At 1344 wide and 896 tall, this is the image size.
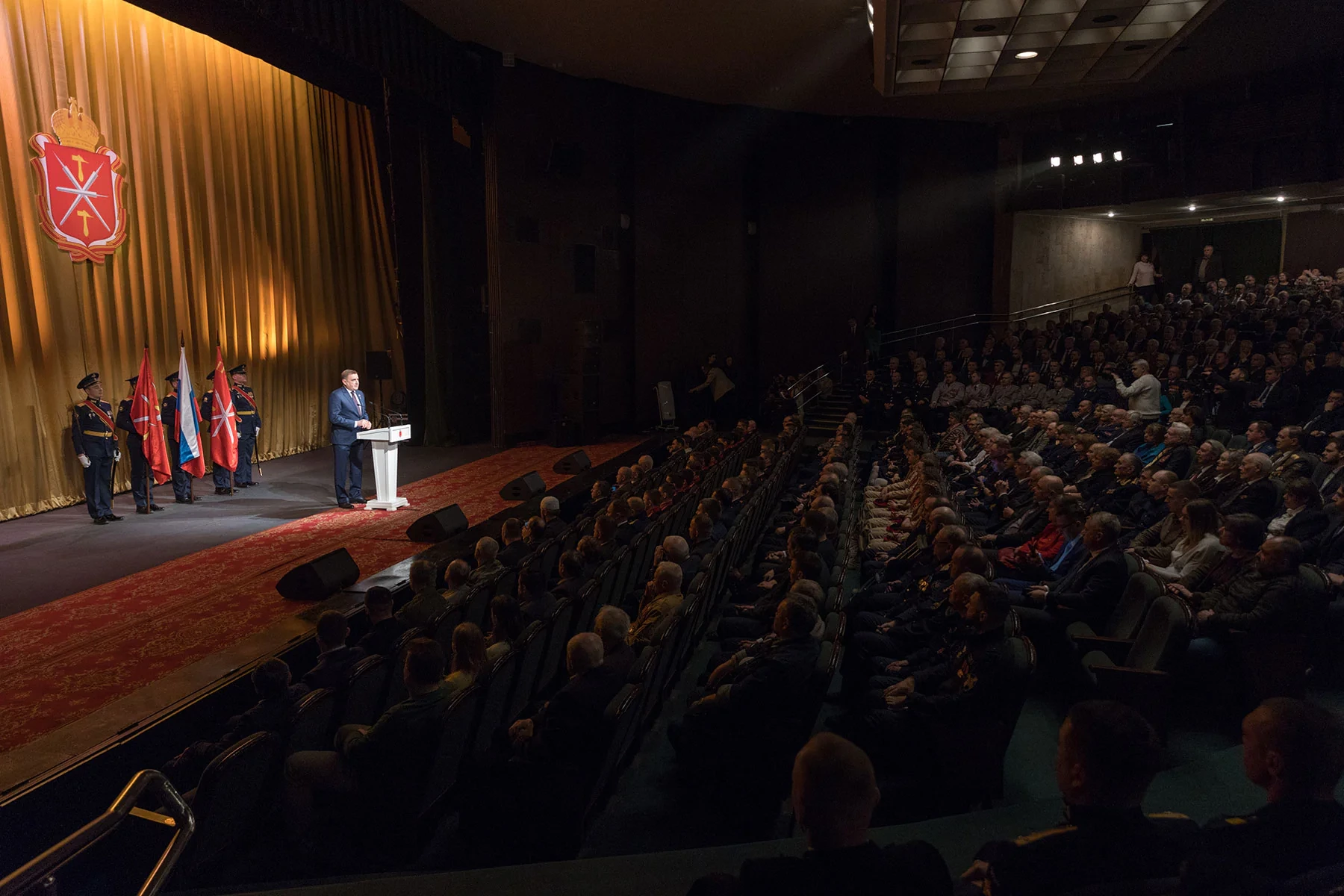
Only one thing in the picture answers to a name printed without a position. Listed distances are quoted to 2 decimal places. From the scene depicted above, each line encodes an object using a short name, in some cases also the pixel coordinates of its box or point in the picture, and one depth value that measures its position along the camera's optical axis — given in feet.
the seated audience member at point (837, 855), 4.80
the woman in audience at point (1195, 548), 13.42
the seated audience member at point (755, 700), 9.57
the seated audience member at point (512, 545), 16.67
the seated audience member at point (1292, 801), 5.06
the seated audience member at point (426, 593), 13.30
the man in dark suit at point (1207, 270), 55.93
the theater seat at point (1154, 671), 10.26
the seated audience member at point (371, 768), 8.68
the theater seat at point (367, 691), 10.23
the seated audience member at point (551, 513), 18.71
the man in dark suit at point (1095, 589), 12.94
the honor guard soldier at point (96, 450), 23.40
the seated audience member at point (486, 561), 15.03
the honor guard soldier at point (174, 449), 25.99
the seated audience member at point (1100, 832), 5.19
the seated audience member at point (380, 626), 11.80
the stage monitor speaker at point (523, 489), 25.96
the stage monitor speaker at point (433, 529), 20.83
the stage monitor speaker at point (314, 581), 16.65
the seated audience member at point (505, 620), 11.48
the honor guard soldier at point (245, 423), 29.04
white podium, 24.25
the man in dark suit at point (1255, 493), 16.22
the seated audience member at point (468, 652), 10.20
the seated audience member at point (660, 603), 12.34
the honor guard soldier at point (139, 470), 24.80
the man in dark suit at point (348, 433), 24.58
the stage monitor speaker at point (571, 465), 31.83
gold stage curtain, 24.59
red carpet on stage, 12.64
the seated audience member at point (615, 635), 10.12
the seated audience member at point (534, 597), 13.11
